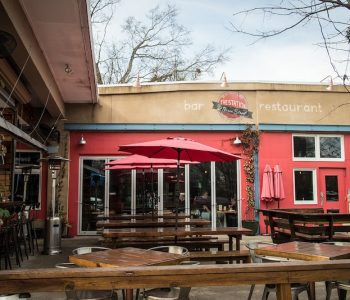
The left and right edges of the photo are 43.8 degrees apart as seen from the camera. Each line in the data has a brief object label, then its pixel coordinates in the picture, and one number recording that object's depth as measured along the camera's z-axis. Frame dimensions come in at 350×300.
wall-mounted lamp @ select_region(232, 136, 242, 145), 12.05
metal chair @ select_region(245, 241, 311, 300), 3.74
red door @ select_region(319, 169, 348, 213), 12.38
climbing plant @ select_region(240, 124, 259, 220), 11.94
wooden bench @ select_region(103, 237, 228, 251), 6.40
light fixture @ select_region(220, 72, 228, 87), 12.13
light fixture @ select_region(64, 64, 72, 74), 8.19
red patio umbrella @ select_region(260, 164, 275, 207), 11.76
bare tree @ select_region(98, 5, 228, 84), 21.95
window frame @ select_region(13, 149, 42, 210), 11.49
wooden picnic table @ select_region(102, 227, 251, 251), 5.71
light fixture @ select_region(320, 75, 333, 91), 12.52
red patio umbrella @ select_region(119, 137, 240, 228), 5.94
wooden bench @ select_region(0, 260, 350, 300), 2.35
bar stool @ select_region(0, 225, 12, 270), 6.19
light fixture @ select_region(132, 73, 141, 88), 11.94
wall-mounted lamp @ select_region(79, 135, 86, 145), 11.67
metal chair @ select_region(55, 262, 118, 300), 3.41
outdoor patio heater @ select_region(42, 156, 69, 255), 8.30
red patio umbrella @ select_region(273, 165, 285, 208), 11.81
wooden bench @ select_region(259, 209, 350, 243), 6.54
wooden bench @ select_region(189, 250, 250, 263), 5.81
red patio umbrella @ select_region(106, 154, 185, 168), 8.41
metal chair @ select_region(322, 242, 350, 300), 3.84
